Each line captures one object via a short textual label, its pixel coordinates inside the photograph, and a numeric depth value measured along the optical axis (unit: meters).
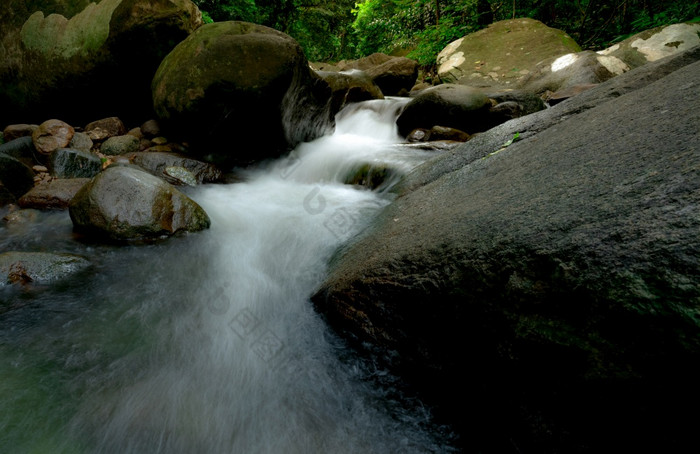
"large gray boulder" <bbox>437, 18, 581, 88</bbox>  9.37
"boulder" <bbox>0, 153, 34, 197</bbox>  4.04
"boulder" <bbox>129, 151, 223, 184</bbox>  4.95
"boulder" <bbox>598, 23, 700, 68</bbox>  6.79
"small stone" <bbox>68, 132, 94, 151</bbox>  5.21
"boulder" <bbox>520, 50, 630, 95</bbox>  7.05
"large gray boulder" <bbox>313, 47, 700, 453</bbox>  0.88
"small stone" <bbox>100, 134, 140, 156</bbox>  5.34
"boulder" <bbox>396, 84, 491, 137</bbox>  6.36
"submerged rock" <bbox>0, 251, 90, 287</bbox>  2.47
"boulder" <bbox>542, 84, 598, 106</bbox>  6.29
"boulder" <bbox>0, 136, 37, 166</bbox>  4.67
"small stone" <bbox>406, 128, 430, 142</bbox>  6.70
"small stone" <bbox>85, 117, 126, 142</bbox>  5.60
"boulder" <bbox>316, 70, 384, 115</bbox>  8.73
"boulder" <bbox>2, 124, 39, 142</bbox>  5.35
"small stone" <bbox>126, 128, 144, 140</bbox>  5.69
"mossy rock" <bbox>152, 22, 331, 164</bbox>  4.54
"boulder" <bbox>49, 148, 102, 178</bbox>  4.59
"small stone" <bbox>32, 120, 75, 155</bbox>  4.94
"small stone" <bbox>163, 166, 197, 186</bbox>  4.96
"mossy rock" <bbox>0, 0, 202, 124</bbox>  5.24
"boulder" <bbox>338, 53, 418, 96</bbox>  10.74
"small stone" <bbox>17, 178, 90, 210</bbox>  3.91
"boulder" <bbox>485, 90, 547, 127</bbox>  6.31
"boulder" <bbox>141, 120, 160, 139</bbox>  5.68
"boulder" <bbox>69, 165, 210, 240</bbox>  3.03
